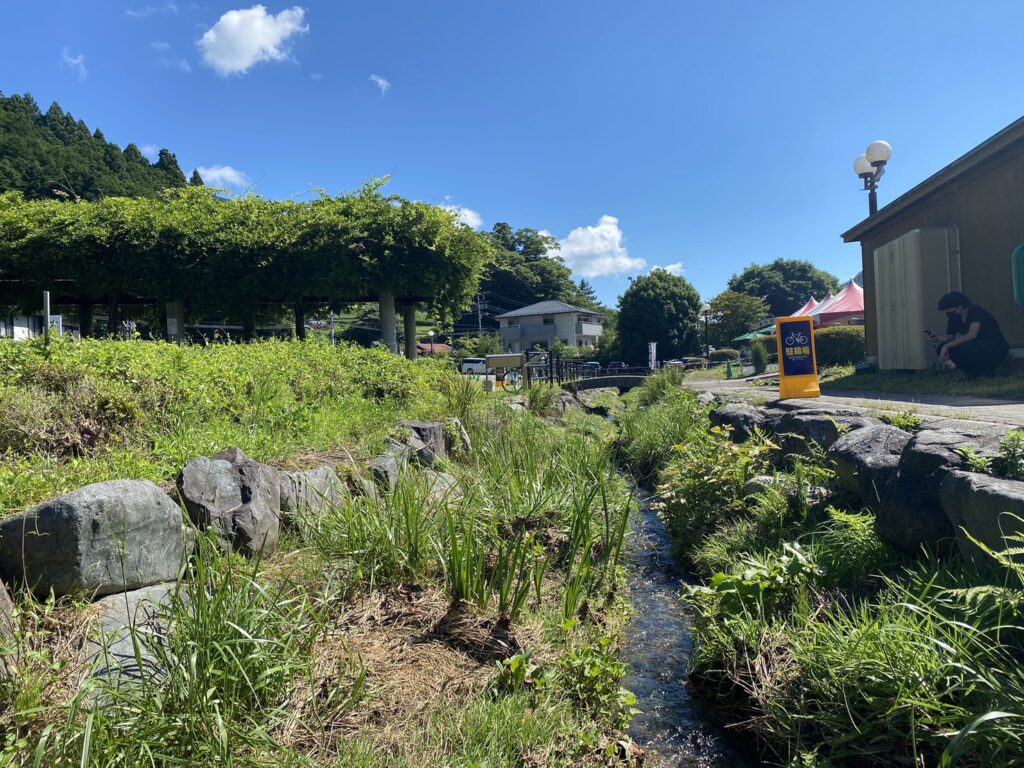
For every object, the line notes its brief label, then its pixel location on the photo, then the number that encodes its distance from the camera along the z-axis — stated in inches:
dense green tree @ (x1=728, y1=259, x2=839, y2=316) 2695.9
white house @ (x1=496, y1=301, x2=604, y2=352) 2374.5
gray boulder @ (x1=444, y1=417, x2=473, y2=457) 245.4
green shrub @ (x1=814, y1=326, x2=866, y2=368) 632.4
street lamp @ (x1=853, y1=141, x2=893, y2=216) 438.0
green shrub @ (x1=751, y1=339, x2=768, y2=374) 805.9
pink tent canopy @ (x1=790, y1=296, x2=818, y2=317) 1116.1
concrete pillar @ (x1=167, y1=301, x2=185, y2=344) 515.2
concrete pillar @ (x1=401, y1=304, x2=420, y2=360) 596.4
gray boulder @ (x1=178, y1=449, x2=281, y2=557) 115.7
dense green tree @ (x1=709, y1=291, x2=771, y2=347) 1736.0
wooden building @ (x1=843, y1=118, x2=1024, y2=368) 358.9
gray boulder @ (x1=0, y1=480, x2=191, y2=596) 91.9
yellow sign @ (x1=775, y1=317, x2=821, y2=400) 297.4
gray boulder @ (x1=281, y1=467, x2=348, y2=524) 140.5
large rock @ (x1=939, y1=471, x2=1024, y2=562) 92.3
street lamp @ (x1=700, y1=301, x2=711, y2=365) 1703.7
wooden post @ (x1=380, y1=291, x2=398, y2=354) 536.1
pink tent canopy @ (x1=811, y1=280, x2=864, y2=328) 940.0
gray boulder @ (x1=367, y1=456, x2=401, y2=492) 167.0
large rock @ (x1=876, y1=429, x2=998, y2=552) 117.6
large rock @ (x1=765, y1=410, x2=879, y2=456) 178.5
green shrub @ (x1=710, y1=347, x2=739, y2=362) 1354.6
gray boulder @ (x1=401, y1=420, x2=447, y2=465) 222.8
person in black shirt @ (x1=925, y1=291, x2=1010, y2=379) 332.2
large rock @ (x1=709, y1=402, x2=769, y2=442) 244.2
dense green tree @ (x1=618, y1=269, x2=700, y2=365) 1685.5
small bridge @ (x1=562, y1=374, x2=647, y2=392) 820.6
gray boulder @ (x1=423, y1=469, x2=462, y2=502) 159.5
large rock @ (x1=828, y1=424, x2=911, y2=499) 137.4
